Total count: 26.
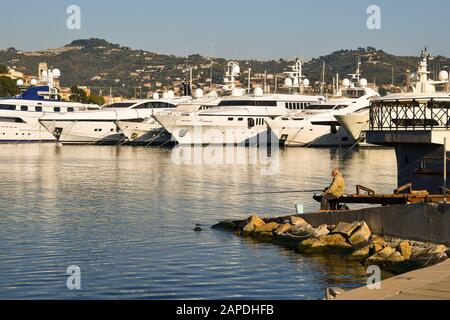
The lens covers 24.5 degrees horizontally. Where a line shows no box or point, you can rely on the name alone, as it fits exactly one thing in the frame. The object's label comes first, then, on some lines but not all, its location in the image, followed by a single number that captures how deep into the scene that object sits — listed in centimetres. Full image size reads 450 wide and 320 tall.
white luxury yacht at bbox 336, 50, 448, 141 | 7975
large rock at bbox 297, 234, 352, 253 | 2203
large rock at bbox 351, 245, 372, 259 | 2097
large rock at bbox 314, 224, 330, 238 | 2281
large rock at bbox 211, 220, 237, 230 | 2672
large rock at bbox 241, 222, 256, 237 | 2523
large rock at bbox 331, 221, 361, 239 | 2225
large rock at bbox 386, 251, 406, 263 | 1989
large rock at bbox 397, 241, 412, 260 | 1997
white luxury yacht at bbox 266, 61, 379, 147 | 8500
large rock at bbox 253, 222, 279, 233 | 2486
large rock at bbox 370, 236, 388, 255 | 2084
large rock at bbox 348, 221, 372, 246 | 2175
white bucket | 2592
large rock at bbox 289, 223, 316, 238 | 2317
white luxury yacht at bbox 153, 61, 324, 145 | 8606
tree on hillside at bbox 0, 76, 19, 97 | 13950
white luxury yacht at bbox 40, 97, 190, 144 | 9175
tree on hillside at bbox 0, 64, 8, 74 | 17312
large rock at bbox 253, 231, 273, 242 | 2431
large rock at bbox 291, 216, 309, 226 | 2394
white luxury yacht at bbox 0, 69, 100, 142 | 9331
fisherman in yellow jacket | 2434
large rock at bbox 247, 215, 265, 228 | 2532
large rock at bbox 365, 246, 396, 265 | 2022
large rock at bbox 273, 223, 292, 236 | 2406
